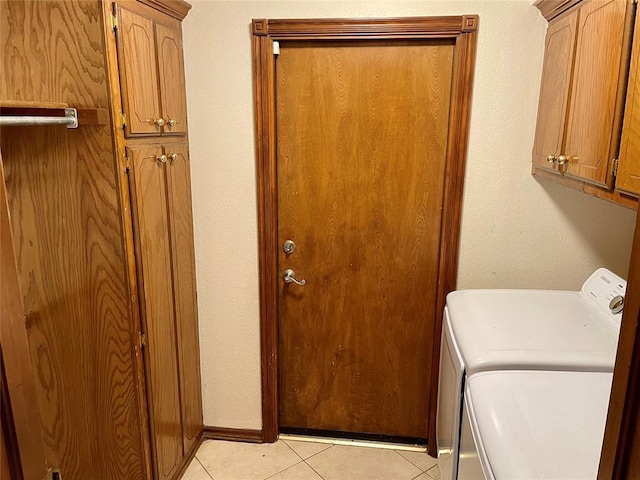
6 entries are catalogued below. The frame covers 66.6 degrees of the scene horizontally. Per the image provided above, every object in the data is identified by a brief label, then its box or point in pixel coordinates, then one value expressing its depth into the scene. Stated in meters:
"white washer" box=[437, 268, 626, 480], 1.47
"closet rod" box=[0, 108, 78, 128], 1.17
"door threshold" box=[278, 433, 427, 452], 2.47
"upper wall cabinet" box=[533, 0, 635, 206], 1.37
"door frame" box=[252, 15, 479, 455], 2.01
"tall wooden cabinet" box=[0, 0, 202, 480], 1.53
